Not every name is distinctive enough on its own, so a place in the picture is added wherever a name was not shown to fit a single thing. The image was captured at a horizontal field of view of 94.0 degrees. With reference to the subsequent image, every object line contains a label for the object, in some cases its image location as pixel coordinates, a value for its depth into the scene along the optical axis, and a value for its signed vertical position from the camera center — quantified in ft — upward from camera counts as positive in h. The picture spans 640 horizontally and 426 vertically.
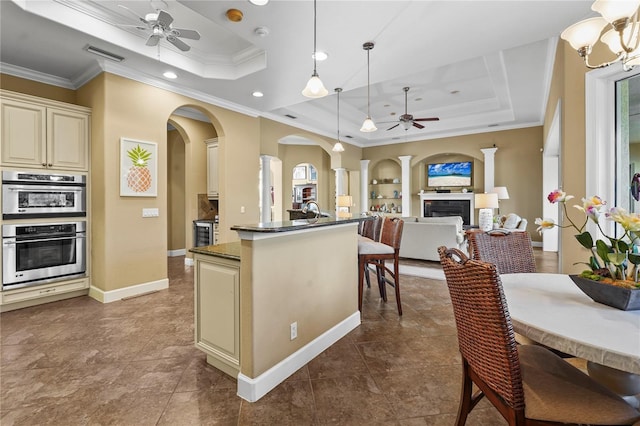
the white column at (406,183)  29.30 +2.81
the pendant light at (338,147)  18.80 +4.06
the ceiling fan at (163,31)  8.61 +5.53
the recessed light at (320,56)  11.11 +5.95
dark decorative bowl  3.68 -1.07
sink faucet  9.82 +0.09
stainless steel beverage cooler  18.07 -1.30
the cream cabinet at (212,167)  18.35 +2.76
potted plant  3.69 -0.78
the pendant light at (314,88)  8.68 +3.62
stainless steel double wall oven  10.54 -0.63
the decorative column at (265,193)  20.17 +1.27
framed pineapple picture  12.21 +1.85
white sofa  17.13 -1.46
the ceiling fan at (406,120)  18.17 +5.62
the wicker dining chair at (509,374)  3.23 -2.08
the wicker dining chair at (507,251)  6.66 -0.89
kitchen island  5.93 -2.00
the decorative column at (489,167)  25.26 +3.78
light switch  12.95 -0.03
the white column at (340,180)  28.75 +3.07
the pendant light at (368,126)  12.85 +3.73
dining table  2.88 -1.29
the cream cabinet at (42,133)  10.47 +2.96
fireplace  26.91 +0.61
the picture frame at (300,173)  40.42 +5.36
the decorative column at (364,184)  31.37 +2.86
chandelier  4.88 +3.34
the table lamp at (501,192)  22.90 +1.49
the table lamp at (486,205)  20.52 +0.45
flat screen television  27.76 +3.63
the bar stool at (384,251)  10.01 -1.33
